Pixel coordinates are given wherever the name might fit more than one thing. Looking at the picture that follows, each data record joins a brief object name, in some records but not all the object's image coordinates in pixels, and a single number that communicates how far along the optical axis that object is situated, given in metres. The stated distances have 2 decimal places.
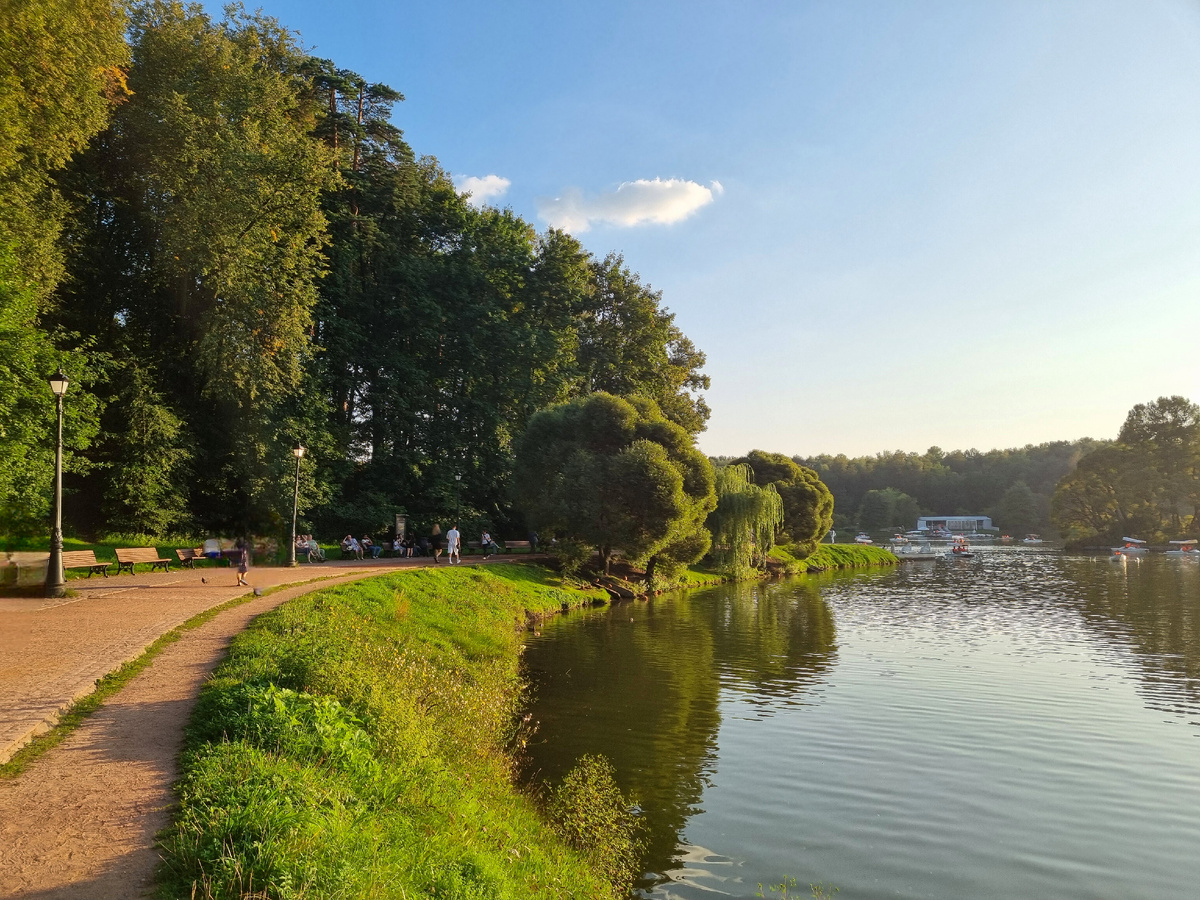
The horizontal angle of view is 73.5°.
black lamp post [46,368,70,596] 19.25
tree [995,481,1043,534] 131.38
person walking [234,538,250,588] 22.56
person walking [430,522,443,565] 41.09
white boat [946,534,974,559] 78.41
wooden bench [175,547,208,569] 28.56
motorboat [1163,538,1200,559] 75.06
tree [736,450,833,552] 58.09
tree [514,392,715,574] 33.12
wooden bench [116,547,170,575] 25.08
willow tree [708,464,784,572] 45.53
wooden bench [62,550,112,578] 22.73
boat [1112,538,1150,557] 78.44
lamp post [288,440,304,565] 29.38
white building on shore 137.50
